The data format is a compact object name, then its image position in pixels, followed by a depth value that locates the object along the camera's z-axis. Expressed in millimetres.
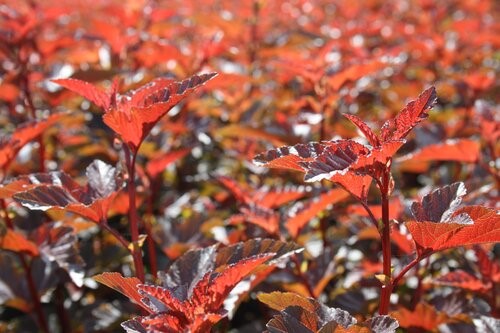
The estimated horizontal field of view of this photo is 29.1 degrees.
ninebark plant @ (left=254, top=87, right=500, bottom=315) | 614
